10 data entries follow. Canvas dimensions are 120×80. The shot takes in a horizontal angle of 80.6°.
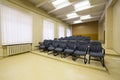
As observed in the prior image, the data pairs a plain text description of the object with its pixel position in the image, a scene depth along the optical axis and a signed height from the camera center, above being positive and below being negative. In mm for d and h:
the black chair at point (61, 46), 3925 -386
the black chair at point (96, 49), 2955 -434
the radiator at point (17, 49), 4096 -564
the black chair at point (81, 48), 3158 -426
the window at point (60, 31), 9648 +1191
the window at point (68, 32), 12250 +1386
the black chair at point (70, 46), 3786 -337
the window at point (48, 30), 6858 +1055
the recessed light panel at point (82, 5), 5162 +2736
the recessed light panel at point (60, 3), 5062 +2773
